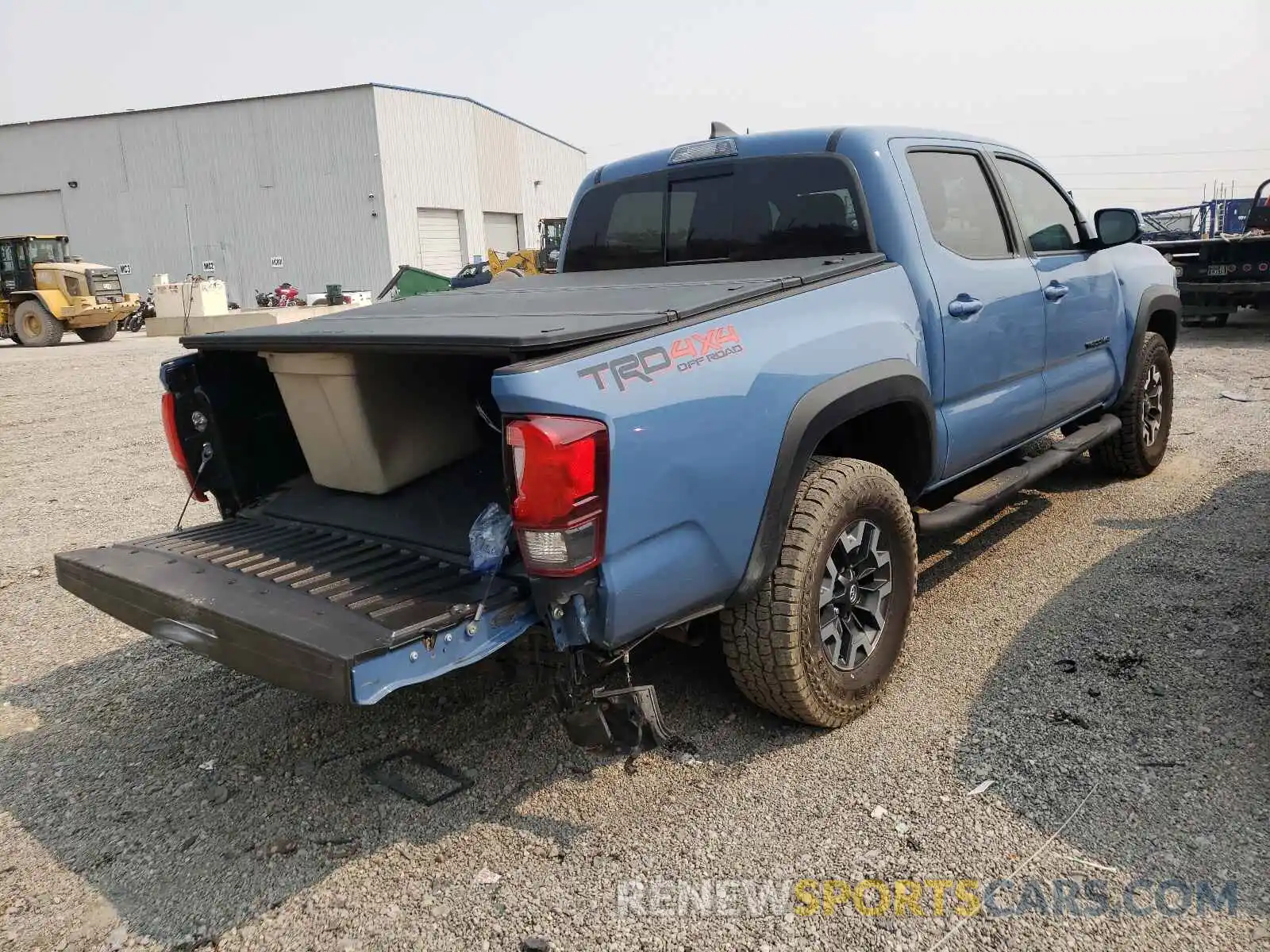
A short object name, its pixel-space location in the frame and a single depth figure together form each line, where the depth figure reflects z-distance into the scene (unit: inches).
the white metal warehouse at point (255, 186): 1444.4
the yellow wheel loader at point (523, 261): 925.3
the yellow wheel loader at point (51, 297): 904.9
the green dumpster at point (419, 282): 665.6
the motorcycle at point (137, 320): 1027.3
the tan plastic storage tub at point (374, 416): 121.8
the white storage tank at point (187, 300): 1048.8
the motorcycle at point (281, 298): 1376.7
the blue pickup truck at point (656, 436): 93.8
